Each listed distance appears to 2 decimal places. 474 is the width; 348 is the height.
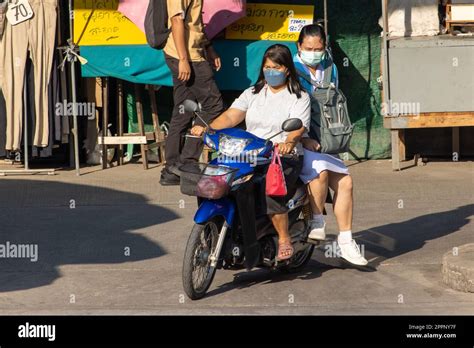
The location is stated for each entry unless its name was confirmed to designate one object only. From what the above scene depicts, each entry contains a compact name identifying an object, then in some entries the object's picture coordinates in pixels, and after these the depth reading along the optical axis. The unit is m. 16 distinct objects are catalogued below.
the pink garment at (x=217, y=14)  11.45
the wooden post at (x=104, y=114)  12.13
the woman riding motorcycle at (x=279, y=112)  7.59
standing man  10.58
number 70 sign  11.64
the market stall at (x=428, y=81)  11.61
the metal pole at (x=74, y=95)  11.58
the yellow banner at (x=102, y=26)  11.67
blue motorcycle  7.07
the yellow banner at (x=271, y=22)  11.76
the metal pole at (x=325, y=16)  11.72
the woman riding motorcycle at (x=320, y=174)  7.89
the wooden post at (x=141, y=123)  12.09
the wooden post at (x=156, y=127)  12.35
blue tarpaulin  11.64
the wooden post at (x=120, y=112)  12.33
